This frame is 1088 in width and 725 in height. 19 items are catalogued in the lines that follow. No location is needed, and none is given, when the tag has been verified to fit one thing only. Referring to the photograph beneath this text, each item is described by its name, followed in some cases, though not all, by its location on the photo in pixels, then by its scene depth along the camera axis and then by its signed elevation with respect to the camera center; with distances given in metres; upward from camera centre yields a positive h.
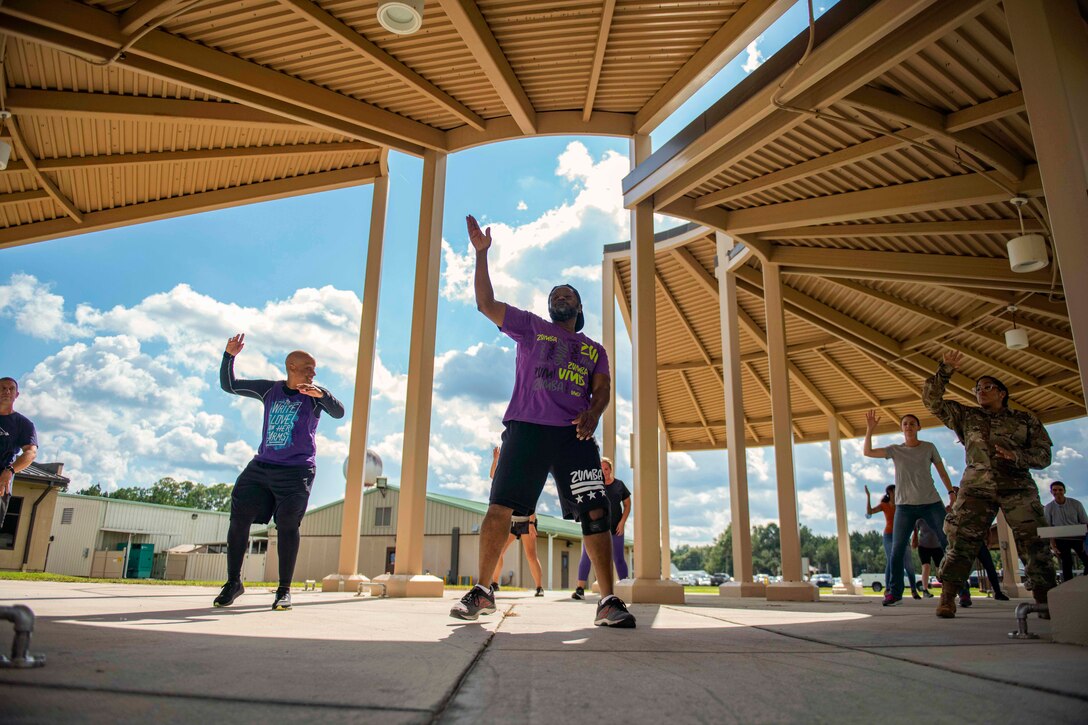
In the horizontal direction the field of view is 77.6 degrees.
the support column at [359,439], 7.67 +1.04
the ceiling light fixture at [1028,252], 6.01 +2.52
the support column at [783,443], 8.55 +1.26
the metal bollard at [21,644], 1.30 -0.22
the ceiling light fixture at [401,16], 4.97 +3.73
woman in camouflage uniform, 4.17 +0.28
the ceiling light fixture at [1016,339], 8.84 +2.59
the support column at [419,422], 6.94 +1.14
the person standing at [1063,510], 9.12 +0.44
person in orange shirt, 8.73 +0.35
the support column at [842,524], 16.47 +0.36
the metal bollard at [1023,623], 2.74 -0.31
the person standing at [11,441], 5.01 +0.62
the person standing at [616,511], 7.76 +0.28
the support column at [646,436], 6.61 +1.00
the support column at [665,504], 16.66 +0.77
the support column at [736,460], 9.41 +1.10
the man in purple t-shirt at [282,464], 4.32 +0.41
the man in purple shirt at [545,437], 3.42 +0.49
